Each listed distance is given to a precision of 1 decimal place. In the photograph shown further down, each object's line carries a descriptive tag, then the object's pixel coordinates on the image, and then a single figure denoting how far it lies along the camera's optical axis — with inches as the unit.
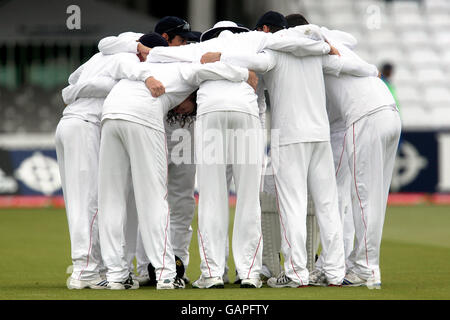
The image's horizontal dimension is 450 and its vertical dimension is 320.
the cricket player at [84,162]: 617.9
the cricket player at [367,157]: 624.1
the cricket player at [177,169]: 645.9
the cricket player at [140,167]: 590.6
